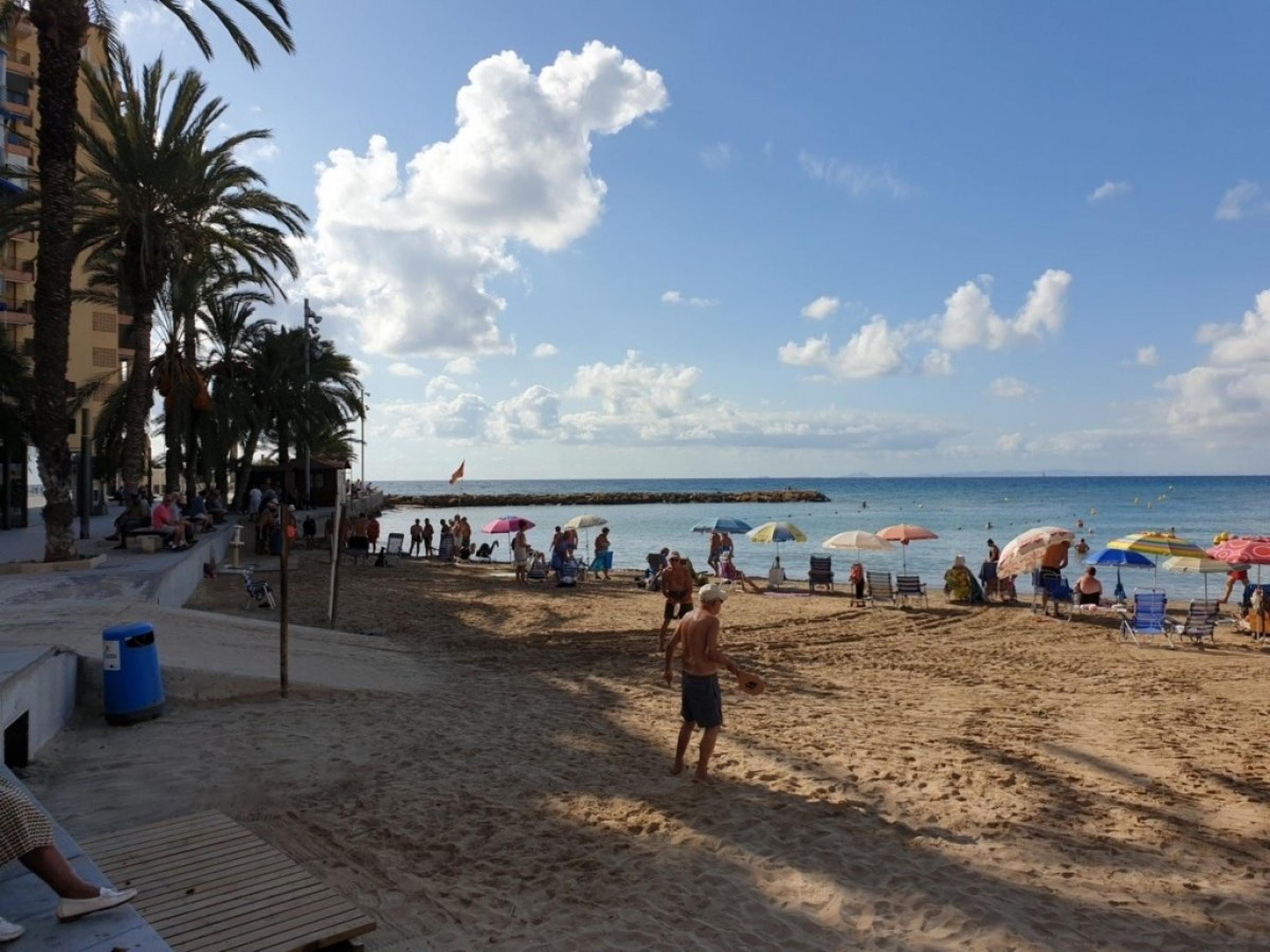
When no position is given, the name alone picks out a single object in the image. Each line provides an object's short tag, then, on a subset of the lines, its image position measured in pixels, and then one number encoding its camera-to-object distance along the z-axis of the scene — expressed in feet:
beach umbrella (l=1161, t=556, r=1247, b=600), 53.52
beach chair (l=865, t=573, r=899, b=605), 56.90
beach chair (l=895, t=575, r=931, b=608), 56.34
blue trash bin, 23.44
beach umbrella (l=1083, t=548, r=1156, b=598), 50.90
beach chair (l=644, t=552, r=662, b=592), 65.31
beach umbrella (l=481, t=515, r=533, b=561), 75.56
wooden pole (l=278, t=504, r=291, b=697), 27.53
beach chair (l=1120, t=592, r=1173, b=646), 43.80
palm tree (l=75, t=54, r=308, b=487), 53.62
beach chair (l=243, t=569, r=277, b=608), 46.73
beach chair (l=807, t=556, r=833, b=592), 64.80
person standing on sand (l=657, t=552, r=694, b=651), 41.91
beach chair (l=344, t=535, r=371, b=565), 78.23
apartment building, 117.29
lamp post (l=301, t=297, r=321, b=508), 103.45
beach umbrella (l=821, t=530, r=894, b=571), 60.64
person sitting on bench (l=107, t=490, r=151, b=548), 53.67
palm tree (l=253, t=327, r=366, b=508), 101.65
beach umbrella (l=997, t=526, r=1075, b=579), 51.42
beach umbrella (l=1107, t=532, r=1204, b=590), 50.29
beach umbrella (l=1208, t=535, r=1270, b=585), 47.60
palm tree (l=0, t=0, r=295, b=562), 39.01
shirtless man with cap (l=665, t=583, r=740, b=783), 21.17
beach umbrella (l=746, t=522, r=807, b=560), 70.13
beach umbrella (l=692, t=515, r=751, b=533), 72.95
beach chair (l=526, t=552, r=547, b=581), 69.46
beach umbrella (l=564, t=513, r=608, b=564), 74.13
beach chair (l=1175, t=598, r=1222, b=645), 42.57
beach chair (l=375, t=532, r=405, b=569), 77.97
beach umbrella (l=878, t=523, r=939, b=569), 65.41
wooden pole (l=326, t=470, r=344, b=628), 37.56
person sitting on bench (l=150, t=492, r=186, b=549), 52.65
